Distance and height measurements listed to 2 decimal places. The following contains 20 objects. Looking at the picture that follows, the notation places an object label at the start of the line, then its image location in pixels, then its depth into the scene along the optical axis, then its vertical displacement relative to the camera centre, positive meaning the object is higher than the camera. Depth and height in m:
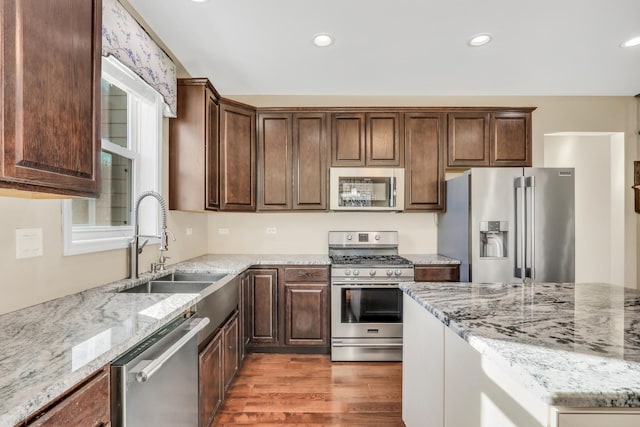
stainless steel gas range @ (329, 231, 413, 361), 2.86 -0.86
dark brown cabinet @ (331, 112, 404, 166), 3.25 +0.79
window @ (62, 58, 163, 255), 1.75 +0.34
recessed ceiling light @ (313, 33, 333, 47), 2.38 +1.35
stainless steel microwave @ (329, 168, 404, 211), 3.19 +0.27
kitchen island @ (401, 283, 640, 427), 0.67 -0.37
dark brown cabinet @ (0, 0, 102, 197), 0.87 +0.37
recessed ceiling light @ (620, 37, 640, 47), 2.47 +1.38
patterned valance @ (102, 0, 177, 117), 1.68 +1.01
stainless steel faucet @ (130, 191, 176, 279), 1.86 -0.16
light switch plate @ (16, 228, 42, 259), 1.31 -0.12
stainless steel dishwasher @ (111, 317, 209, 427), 0.95 -0.59
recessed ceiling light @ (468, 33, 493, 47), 2.38 +1.35
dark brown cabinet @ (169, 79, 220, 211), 2.64 +0.54
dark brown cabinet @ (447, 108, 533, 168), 3.25 +0.83
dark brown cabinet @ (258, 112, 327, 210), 3.24 +0.59
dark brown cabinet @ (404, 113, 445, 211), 3.26 +0.57
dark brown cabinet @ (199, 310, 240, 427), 1.69 -0.93
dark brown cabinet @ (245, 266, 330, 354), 2.94 -0.88
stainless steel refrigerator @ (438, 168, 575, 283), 2.72 -0.07
